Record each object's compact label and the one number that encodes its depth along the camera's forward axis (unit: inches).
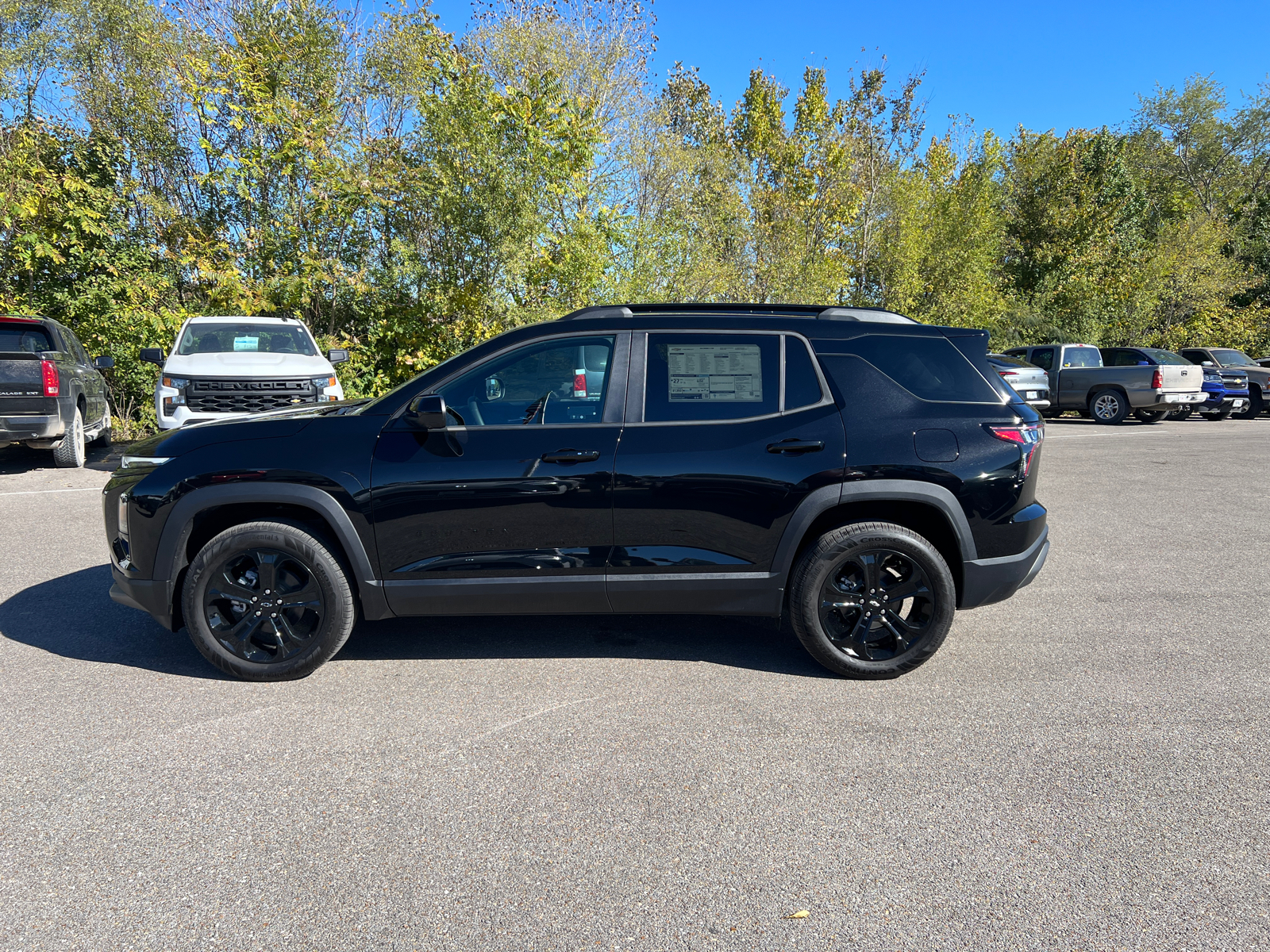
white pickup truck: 398.0
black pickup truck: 390.6
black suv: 159.5
